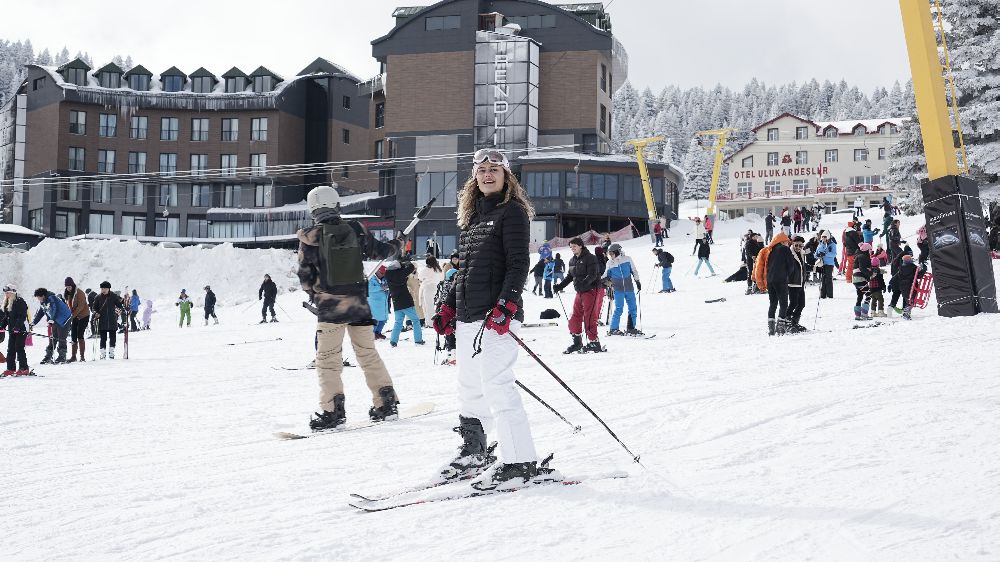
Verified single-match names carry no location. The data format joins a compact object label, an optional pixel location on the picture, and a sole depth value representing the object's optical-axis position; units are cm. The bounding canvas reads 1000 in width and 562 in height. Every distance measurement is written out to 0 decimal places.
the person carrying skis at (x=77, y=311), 1432
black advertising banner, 1210
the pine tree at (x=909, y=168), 3198
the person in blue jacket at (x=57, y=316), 1378
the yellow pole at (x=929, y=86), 1248
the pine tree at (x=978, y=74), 2664
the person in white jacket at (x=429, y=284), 1401
